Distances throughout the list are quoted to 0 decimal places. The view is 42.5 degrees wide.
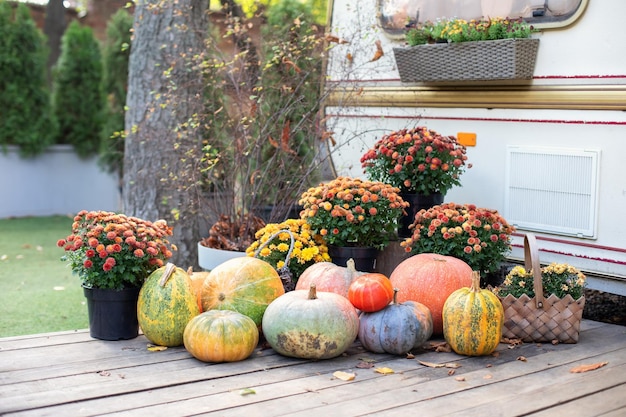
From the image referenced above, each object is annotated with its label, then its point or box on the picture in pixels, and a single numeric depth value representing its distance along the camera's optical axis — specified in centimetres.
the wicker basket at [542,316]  444
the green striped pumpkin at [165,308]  434
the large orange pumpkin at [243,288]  453
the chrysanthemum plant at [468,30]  518
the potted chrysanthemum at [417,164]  548
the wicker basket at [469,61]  513
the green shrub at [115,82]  1180
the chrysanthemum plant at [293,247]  516
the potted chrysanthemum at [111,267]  442
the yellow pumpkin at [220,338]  404
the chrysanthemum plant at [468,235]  496
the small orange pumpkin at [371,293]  430
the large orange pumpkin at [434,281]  464
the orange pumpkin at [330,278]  466
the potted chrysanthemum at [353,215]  517
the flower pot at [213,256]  577
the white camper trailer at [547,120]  480
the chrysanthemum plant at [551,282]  452
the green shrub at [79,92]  1223
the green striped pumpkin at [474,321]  416
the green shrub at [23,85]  1142
